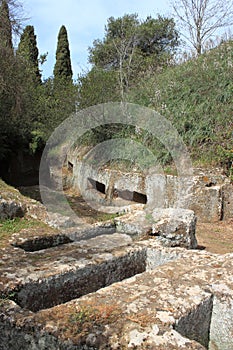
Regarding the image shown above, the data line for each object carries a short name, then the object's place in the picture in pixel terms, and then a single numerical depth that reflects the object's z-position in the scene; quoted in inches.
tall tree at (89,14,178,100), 1004.6
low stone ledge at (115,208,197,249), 247.8
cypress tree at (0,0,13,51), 418.5
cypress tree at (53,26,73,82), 978.7
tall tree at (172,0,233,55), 719.7
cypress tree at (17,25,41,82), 834.6
